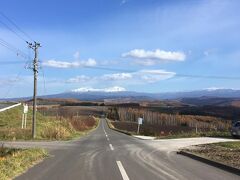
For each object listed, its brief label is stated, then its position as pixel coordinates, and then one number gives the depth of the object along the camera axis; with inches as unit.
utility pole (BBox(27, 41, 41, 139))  807.7
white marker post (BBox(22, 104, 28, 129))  869.0
